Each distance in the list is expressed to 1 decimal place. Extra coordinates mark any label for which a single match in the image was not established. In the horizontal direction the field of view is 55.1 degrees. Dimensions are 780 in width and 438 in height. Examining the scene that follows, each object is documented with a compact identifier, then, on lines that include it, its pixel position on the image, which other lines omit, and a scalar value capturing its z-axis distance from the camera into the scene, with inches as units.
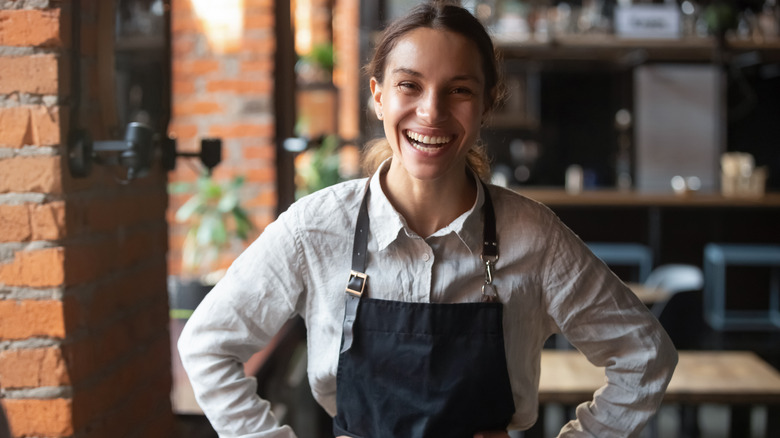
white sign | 219.9
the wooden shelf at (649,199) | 198.2
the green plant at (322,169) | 134.6
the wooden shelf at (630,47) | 215.3
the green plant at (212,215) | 100.9
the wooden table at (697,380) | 84.1
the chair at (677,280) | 150.8
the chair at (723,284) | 207.2
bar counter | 217.3
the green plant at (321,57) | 168.7
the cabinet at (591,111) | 248.8
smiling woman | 46.1
